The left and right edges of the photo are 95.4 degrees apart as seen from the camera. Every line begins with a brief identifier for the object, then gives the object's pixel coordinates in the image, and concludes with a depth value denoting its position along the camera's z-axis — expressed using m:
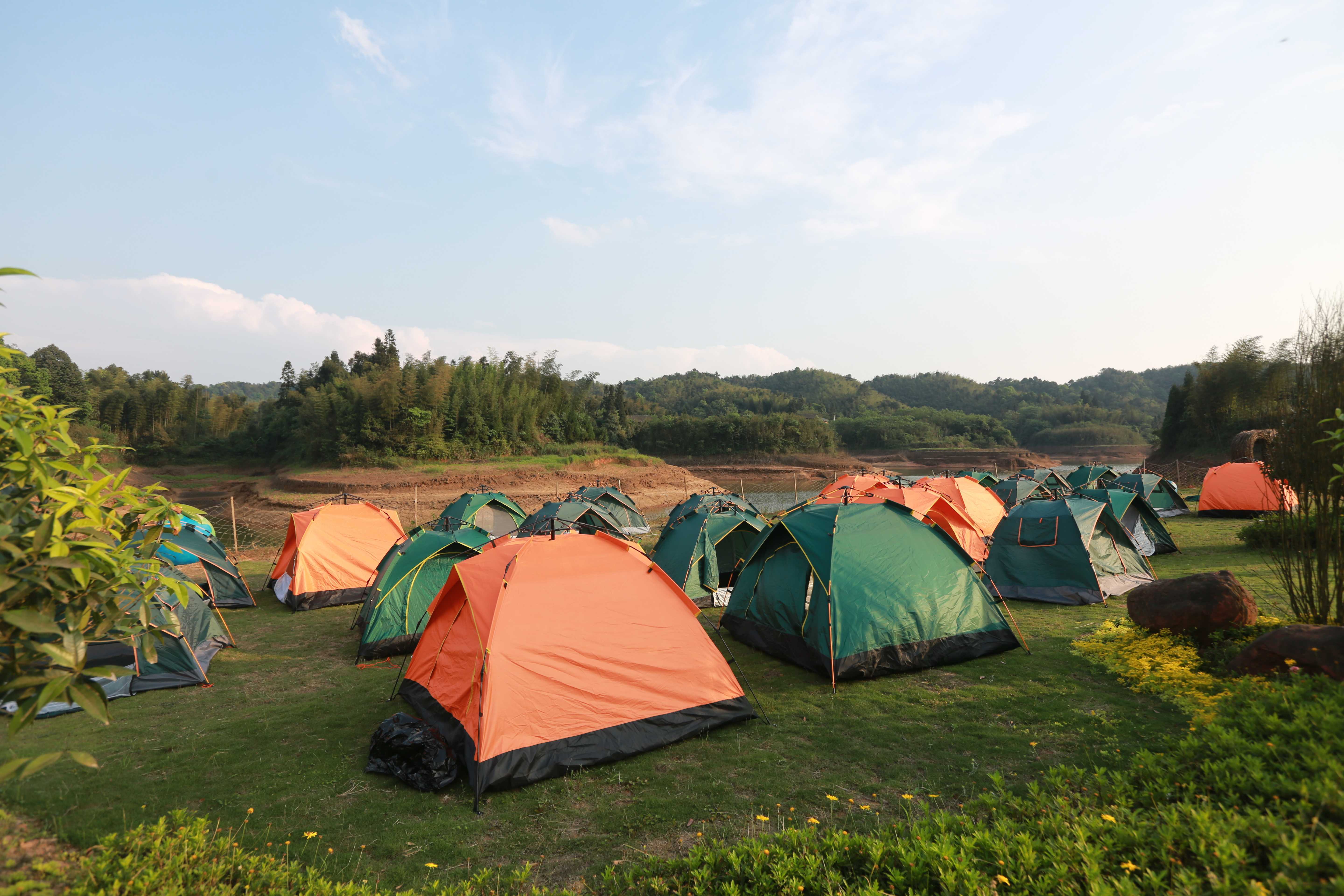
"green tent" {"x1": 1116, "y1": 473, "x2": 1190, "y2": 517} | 18.08
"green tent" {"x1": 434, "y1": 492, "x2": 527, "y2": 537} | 15.15
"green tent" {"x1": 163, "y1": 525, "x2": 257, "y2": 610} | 10.34
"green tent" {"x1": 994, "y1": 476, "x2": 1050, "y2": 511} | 15.97
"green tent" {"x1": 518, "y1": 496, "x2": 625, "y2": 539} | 12.49
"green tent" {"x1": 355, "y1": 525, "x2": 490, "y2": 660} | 7.85
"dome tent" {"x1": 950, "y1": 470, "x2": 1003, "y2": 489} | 18.70
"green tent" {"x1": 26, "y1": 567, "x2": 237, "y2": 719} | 6.59
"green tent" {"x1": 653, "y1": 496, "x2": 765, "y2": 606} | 9.70
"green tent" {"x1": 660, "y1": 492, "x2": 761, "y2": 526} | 11.48
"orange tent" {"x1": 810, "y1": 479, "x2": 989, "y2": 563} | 11.35
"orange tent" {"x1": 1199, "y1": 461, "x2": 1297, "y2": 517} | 16.09
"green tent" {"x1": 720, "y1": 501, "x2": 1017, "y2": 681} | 6.44
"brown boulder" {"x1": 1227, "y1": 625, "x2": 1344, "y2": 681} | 4.13
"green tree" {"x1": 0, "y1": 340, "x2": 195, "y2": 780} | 1.79
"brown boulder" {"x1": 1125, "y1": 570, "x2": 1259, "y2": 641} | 5.98
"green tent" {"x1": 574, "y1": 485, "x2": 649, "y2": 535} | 19.59
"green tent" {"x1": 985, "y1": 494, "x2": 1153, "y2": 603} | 9.05
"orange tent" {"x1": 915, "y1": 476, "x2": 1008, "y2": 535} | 13.76
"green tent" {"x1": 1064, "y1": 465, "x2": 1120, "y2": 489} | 18.33
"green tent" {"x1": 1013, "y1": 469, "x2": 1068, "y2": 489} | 18.91
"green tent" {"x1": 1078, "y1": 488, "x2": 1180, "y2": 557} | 12.16
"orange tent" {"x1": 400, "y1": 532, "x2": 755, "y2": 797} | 4.81
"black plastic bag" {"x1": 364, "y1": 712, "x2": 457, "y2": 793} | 4.73
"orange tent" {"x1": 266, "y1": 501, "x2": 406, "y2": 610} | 10.70
